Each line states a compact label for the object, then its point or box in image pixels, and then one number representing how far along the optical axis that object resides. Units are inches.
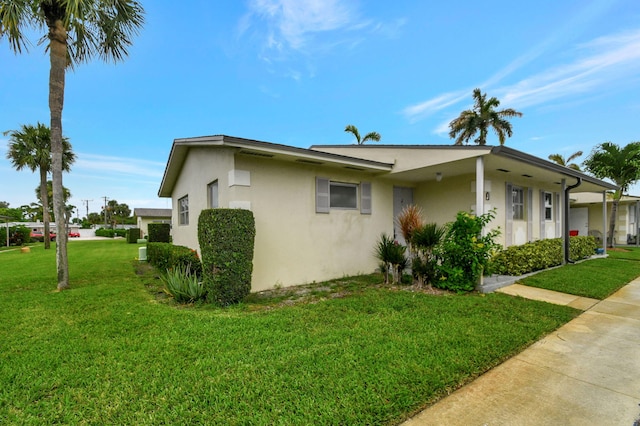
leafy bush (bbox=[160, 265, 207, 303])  219.6
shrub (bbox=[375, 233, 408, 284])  267.4
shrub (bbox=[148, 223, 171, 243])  575.5
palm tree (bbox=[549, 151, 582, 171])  1004.6
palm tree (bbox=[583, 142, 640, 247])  564.4
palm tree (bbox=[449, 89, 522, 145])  911.0
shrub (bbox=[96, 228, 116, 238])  1594.5
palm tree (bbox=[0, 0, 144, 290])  237.6
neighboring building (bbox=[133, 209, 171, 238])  1485.0
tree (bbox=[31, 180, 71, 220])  1622.8
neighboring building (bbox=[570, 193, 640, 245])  721.6
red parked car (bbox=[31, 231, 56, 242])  1215.9
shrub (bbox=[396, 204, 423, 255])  256.5
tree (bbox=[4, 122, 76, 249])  767.7
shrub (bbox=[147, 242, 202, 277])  263.3
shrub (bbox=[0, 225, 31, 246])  933.6
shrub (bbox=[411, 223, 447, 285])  247.6
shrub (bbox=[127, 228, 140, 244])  1037.8
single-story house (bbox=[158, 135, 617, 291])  255.0
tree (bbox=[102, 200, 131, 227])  2832.2
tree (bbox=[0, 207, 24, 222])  1796.5
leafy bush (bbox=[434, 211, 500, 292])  235.0
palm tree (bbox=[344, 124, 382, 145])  930.3
